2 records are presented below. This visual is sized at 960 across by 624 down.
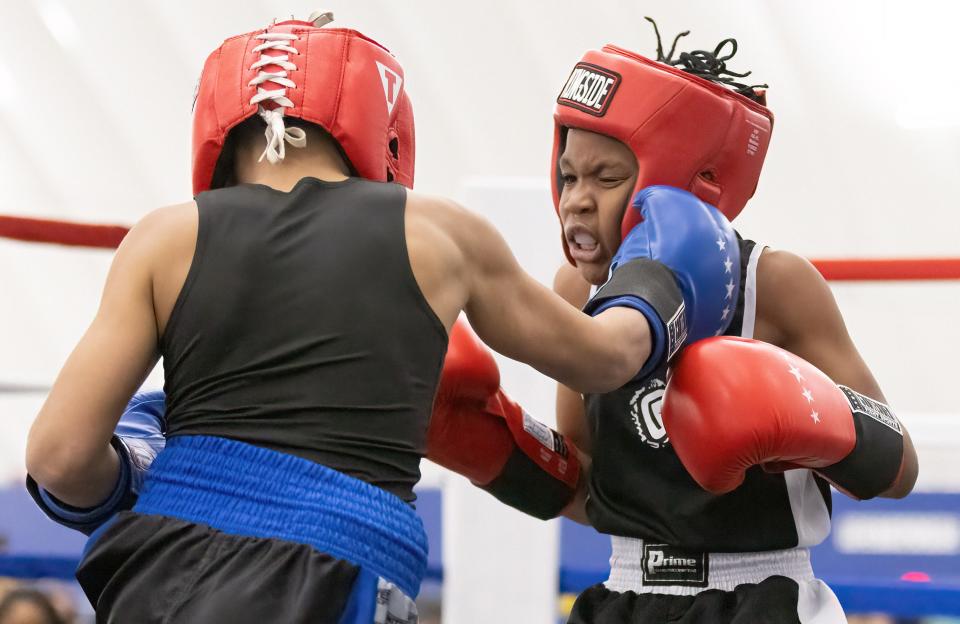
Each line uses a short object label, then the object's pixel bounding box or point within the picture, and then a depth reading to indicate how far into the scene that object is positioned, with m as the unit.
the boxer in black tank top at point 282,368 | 2.65
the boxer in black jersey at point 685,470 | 2.97
